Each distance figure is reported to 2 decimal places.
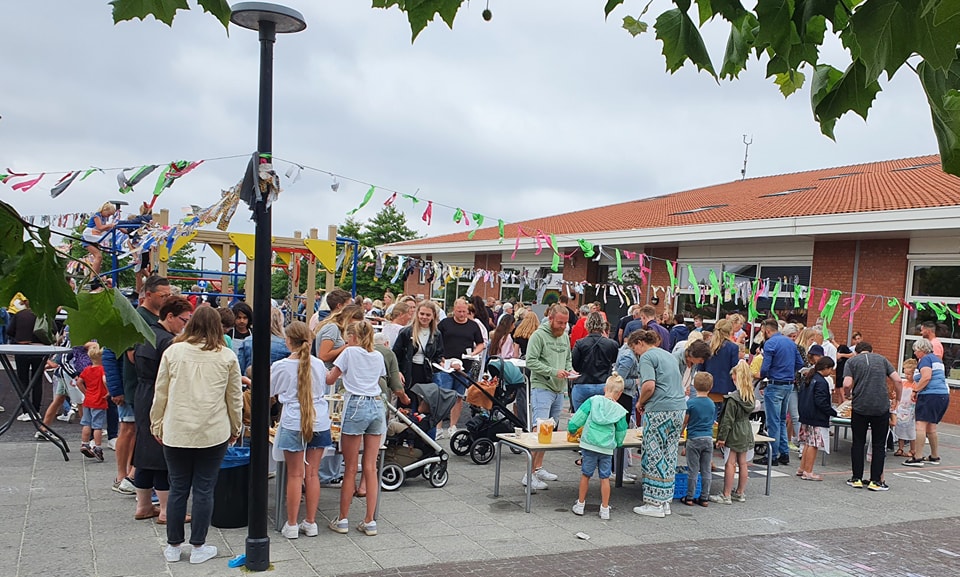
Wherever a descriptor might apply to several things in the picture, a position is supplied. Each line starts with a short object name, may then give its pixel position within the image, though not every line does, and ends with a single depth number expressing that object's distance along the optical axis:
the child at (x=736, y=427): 7.46
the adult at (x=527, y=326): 9.84
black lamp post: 4.87
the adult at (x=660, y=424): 6.79
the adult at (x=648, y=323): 10.72
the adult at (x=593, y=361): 8.12
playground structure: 11.92
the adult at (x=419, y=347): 8.41
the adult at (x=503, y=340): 10.04
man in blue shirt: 9.25
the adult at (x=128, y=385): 5.71
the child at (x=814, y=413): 8.83
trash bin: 5.72
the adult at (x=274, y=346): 6.55
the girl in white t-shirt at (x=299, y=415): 5.41
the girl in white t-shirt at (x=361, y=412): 5.74
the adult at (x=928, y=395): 9.82
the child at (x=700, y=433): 7.09
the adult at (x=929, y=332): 10.55
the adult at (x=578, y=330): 12.23
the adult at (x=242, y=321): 7.01
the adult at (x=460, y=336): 9.28
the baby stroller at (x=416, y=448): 7.18
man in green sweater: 7.98
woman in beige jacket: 4.86
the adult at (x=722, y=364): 8.23
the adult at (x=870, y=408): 8.36
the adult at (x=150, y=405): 5.38
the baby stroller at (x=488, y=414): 8.49
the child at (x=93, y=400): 7.40
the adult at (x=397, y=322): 8.98
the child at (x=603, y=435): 6.60
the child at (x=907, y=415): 10.12
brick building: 14.45
